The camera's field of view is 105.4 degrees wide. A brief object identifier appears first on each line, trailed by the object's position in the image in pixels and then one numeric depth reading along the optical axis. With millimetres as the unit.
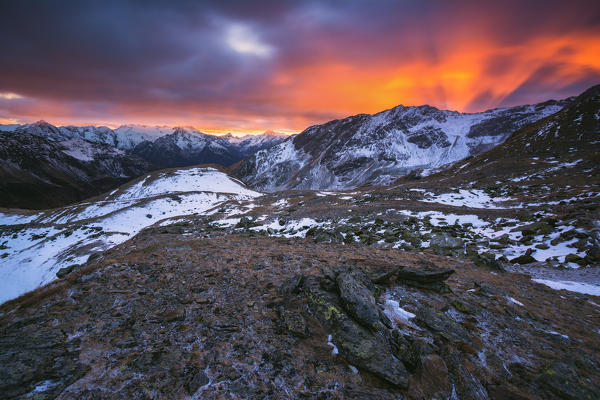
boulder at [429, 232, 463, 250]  14995
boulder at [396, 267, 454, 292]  8631
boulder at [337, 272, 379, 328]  6051
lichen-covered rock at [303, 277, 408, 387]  4930
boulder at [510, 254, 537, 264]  12671
